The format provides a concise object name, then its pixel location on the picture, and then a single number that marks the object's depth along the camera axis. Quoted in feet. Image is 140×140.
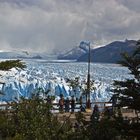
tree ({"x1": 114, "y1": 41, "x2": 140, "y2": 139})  36.21
